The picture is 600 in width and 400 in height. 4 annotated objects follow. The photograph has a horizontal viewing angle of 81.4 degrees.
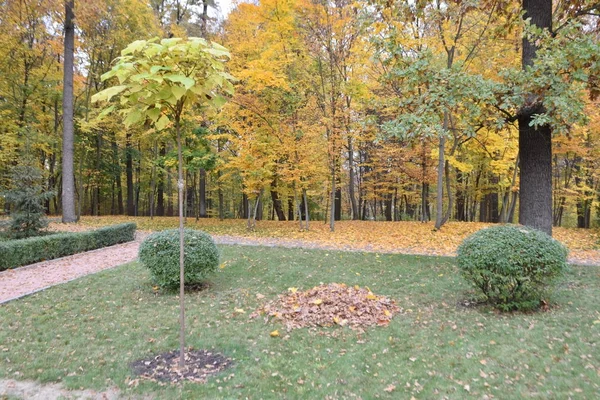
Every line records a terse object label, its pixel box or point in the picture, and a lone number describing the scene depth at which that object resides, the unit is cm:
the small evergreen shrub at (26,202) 916
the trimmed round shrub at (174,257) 553
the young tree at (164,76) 263
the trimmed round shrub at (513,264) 414
